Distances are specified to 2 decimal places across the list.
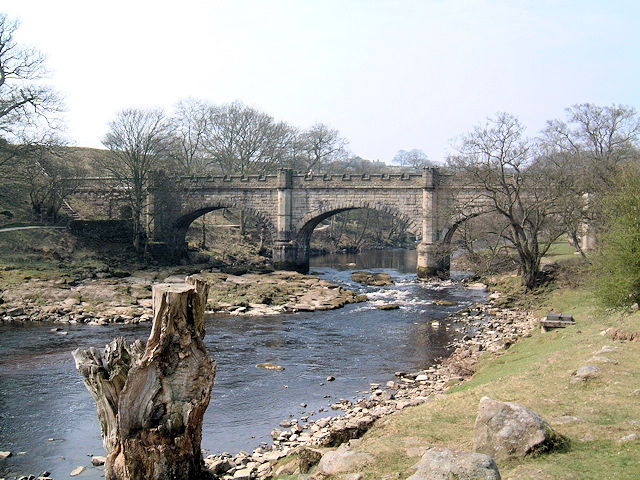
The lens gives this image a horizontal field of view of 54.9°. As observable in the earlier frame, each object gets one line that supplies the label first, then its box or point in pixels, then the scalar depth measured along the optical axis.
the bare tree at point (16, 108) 35.81
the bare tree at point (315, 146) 70.31
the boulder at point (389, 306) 29.97
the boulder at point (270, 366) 19.38
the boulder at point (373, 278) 39.02
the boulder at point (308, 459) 9.88
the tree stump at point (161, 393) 9.24
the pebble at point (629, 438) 8.54
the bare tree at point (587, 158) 29.12
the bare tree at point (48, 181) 38.91
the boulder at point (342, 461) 8.95
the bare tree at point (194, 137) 57.28
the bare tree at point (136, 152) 40.50
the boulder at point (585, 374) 12.02
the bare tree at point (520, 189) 30.20
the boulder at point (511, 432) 8.27
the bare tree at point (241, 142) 57.72
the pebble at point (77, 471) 11.80
